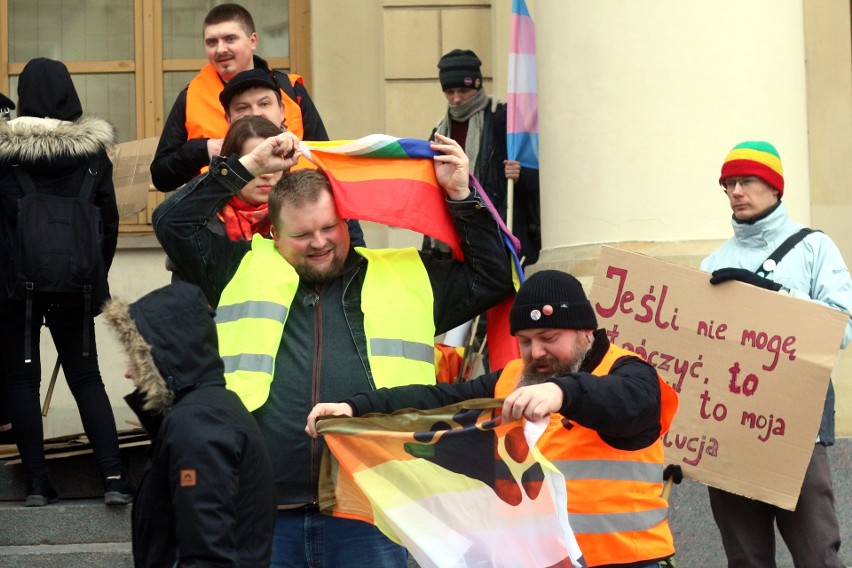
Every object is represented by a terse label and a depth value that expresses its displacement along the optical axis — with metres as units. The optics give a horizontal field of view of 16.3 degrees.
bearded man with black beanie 7.59
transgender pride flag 15.13
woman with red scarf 9.28
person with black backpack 12.57
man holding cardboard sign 10.38
